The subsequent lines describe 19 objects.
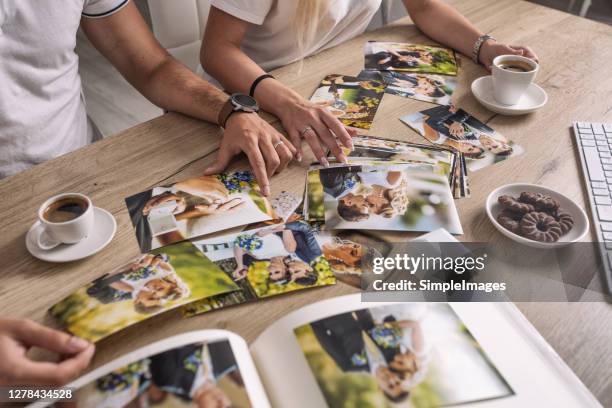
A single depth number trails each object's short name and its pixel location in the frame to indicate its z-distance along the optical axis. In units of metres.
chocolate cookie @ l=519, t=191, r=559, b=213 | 0.78
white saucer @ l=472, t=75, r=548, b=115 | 1.04
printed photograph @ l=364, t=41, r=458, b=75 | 1.18
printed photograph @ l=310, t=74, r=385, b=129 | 1.00
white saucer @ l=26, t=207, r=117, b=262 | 0.69
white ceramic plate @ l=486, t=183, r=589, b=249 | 0.74
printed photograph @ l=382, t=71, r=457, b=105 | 1.09
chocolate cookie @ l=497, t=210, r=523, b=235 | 0.76
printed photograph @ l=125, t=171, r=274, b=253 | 0.74
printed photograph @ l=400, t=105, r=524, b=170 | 0.93
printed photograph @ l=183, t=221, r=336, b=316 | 0.66
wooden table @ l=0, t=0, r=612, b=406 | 0.63
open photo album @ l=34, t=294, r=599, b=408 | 0.50
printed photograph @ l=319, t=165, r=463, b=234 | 0.77
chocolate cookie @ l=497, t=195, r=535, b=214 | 0.78
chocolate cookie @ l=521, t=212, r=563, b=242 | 0.74
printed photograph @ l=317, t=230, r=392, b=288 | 0.69
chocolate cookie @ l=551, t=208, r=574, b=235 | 0.76
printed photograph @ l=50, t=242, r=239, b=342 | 0.60
